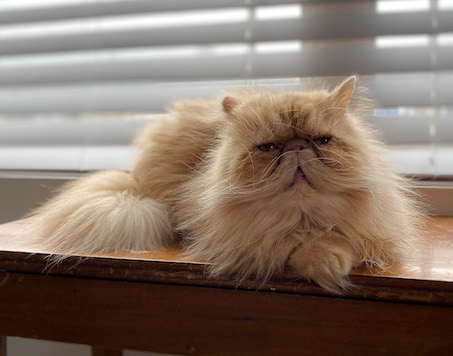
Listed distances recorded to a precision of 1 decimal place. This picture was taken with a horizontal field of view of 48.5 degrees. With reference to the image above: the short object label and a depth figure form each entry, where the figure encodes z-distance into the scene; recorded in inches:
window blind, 49.6
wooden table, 28.5
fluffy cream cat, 30.1
